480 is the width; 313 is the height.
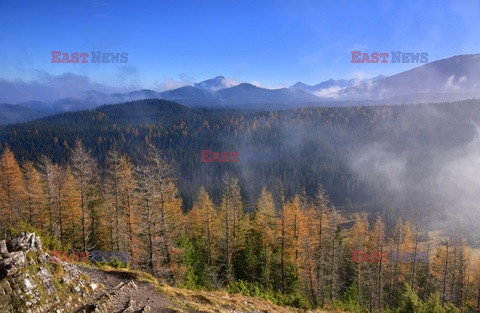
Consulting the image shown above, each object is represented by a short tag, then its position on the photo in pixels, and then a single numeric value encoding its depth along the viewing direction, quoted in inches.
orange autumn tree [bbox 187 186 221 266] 1480.8
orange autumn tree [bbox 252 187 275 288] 1358.3
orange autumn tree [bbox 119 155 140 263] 1024.9
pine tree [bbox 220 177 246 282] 1379.2
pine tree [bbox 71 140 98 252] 1039.6
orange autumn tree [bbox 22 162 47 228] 1287.8
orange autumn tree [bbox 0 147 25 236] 1405.0
